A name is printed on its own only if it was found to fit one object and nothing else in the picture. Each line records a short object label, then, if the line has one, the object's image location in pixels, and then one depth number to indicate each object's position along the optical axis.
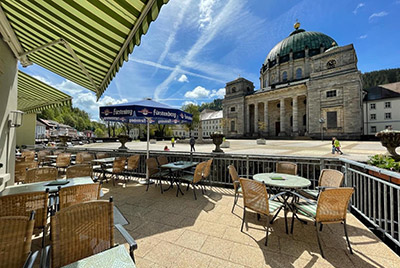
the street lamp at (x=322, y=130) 27.01
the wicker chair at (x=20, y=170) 4.15
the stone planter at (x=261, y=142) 20.56
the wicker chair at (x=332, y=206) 2.21
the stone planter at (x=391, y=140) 3.85
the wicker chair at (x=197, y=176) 4.08
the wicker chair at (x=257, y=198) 2.45
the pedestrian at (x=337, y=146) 10.47
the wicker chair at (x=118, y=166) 5.19
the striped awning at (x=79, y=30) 2.07
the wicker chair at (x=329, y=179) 3.09
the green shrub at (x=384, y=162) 3.23
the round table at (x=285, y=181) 2.77
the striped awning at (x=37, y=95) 4.57
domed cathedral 26.45
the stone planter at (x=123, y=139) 6.86
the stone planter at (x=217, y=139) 5.52
